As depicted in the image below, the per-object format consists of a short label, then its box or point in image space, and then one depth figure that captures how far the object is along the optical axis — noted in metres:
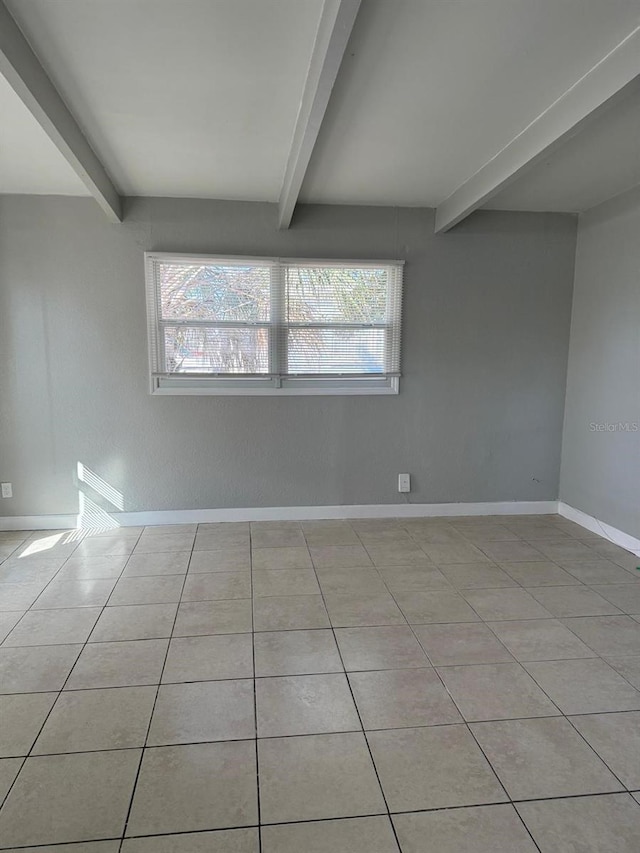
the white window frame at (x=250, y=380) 3.61
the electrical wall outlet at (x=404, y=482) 4.02
